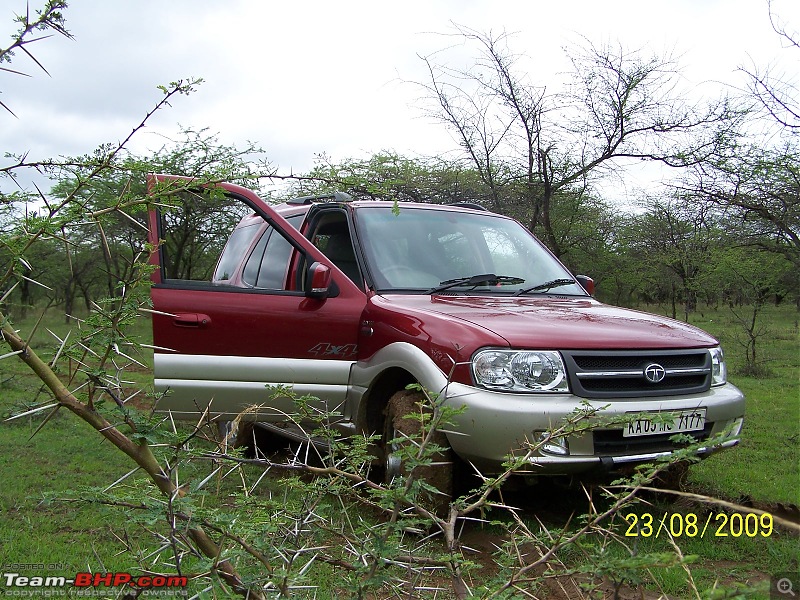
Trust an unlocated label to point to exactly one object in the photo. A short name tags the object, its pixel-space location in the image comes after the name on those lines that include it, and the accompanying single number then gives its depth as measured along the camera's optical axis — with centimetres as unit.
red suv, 305
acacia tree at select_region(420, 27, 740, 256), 759
